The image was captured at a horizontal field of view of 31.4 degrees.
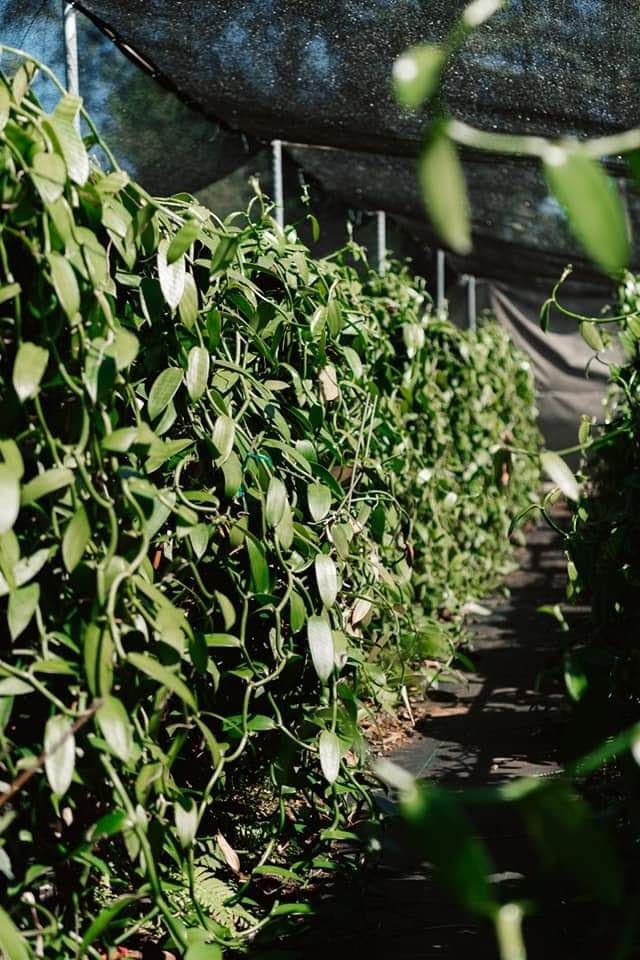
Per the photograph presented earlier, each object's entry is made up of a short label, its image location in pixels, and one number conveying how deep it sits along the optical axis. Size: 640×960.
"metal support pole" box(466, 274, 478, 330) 7.83
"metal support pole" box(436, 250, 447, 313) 6.36
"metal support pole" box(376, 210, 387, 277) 5.08
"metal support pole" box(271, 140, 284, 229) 3.68
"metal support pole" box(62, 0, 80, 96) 2.40
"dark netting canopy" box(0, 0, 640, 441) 2.42
